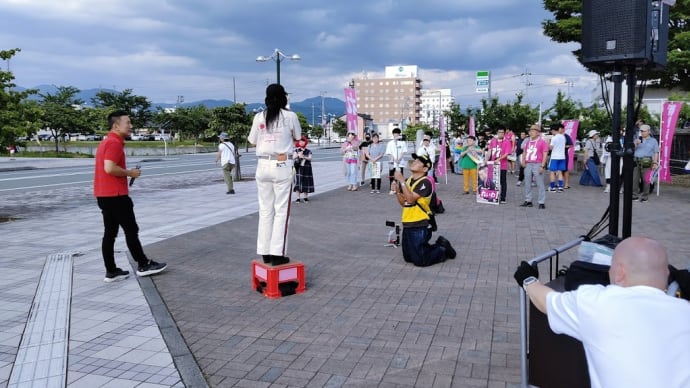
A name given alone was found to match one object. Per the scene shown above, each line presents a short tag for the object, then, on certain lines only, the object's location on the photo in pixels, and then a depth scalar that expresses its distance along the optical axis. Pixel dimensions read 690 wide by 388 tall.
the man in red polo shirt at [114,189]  5.77
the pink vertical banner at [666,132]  13.77
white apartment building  164.86
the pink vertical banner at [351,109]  16.25
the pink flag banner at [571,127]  19.61
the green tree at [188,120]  60.12
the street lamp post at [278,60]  22.86
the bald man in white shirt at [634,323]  1.94
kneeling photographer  6.63
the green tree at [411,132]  83.05
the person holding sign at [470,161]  13.84
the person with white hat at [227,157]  14.83
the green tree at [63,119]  42.81
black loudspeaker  4.40
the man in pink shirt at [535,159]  11.48
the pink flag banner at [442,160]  18.62
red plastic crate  5.39
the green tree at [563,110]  27.44
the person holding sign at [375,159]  15.50
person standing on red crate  5.34
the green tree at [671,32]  15.57
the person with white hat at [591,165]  16.50
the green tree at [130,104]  58.31
